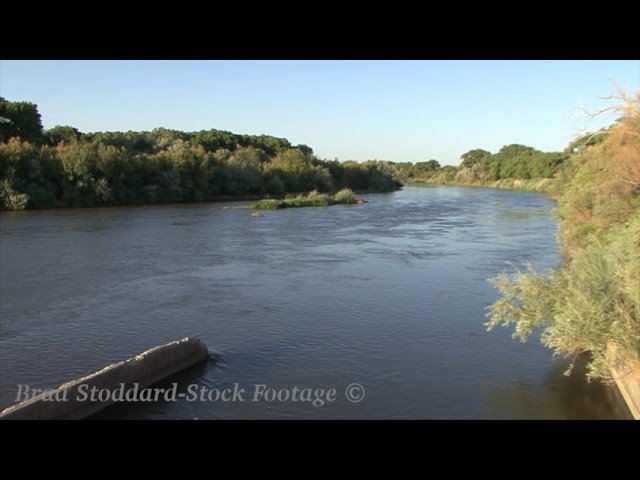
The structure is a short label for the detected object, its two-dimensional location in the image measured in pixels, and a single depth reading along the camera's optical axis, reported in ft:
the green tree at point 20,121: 165.68
